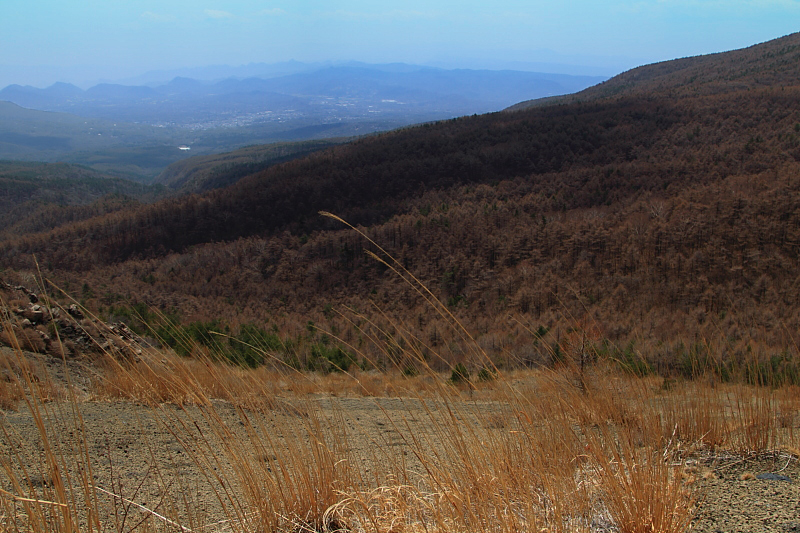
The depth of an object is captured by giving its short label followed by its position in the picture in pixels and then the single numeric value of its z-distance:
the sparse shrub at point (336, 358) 11.42
